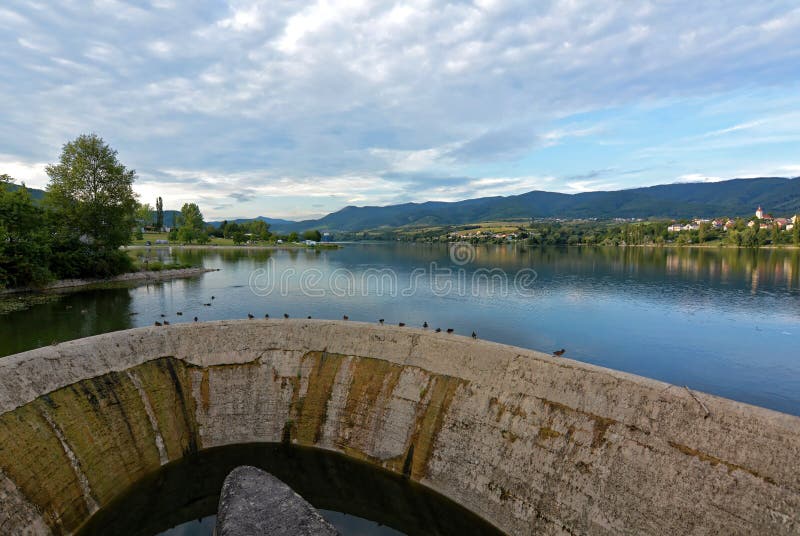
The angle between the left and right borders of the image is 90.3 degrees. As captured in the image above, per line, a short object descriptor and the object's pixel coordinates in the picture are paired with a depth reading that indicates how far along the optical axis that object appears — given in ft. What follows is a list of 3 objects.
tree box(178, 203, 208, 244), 541.34
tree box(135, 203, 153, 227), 598.67
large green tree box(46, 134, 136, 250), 194.18
